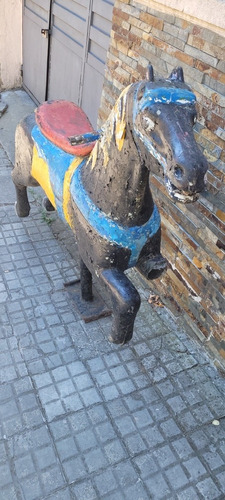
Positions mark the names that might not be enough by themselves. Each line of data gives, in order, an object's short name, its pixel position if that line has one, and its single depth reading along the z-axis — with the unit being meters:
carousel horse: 1.67
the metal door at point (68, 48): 4.41
